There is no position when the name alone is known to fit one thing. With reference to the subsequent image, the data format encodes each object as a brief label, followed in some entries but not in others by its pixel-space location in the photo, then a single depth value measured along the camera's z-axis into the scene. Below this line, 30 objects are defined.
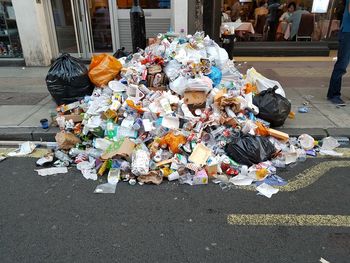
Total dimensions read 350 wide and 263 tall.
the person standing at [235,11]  9.24
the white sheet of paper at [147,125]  3.84
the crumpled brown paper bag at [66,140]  3.91
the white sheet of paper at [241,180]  3.27
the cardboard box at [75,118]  4.34
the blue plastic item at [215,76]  4.55
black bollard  5.70
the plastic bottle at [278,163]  3.59
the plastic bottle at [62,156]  3.74
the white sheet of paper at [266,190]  3.07
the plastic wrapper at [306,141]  3.95
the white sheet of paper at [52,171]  3.49
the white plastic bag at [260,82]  4.95
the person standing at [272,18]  9.27
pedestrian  4.92
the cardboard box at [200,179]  3.27
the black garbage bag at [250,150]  3.54
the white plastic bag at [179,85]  4.12
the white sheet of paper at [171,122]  3.88
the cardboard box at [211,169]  3.38
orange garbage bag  4.82
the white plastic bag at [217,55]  4.91
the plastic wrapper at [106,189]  3.14
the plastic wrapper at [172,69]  4.45
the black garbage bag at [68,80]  4.79
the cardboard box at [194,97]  4.11
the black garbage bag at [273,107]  4.27
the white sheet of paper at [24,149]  3.97
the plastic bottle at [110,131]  3.99
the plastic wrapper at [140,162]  3.31
